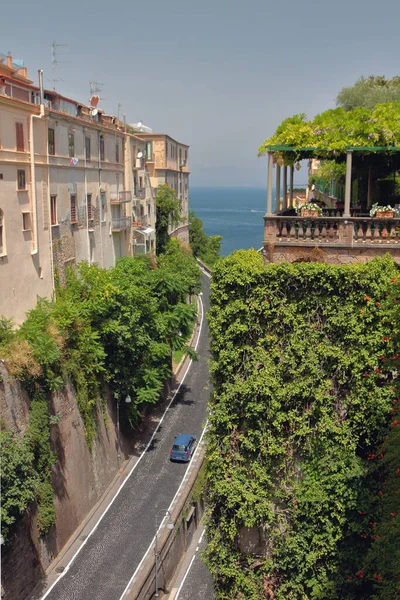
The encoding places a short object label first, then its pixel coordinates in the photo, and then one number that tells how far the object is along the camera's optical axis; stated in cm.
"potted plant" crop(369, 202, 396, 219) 1462
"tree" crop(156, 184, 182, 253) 5172
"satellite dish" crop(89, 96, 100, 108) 3603
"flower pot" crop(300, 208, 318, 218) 1520
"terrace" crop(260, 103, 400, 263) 1459
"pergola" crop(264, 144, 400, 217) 1473
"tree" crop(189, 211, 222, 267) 7450
